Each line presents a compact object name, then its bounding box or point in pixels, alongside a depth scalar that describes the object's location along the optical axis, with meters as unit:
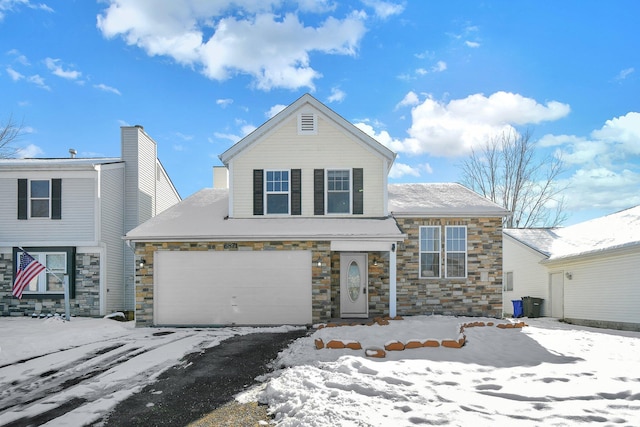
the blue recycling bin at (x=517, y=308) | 19.52
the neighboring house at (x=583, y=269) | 14.10
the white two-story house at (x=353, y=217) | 14.69
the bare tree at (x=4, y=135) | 26.58
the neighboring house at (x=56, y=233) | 16.31
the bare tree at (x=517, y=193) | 30.83
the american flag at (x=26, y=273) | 14.38
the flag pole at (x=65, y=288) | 15.35
